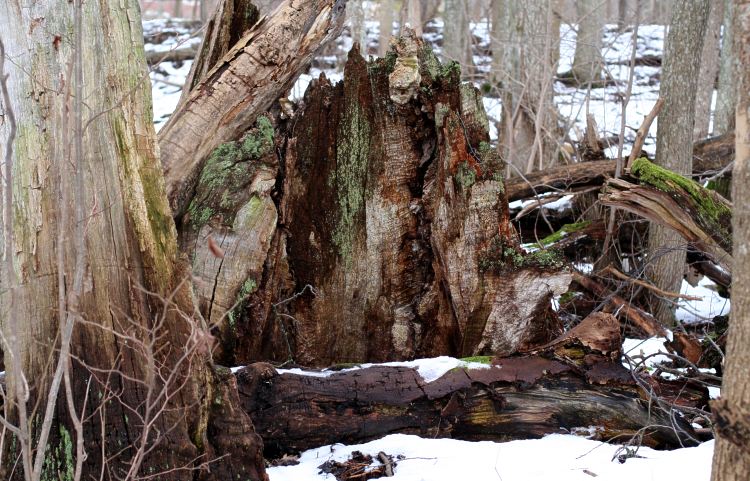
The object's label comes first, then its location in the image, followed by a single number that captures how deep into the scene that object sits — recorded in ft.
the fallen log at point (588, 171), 20.84
